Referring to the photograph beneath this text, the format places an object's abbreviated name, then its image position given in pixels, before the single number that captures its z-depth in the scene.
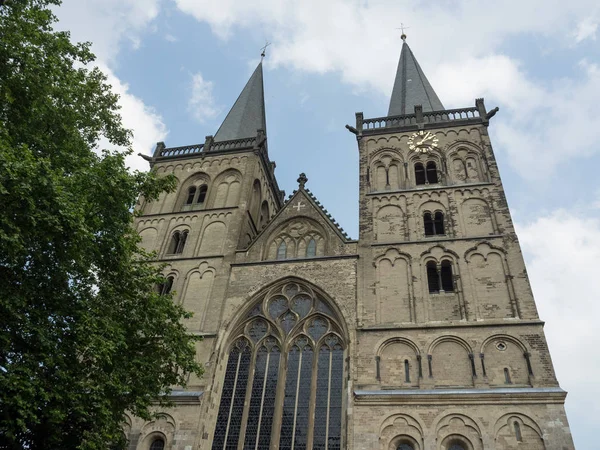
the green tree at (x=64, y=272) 9.34
